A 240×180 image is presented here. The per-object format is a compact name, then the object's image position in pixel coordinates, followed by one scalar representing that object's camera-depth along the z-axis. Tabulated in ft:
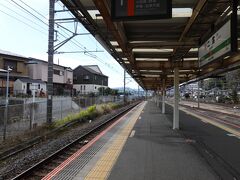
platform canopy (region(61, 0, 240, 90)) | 14.43
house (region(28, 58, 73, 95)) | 104.48
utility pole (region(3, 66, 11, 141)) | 23.99
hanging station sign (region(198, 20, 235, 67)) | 12.98
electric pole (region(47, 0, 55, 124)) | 31.26
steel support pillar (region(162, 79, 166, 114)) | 56.96
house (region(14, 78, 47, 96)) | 86.57
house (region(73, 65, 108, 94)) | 157.93
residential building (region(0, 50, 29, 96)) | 92.13
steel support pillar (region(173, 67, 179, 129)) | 30.62
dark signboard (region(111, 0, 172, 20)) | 12.06
